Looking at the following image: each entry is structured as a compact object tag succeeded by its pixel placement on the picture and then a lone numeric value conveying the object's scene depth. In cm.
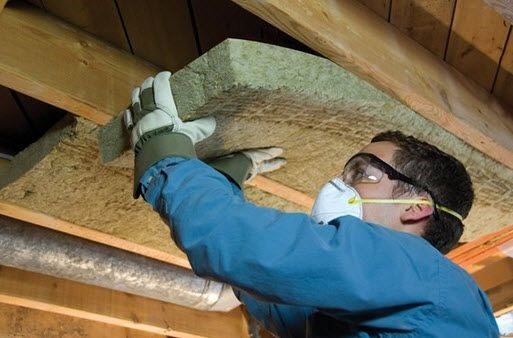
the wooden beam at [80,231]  172
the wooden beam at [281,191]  175
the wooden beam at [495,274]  307
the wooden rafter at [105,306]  221
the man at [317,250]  99
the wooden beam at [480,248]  263
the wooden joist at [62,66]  132
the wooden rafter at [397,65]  127
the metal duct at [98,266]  188
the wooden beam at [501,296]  295
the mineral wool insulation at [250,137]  128
